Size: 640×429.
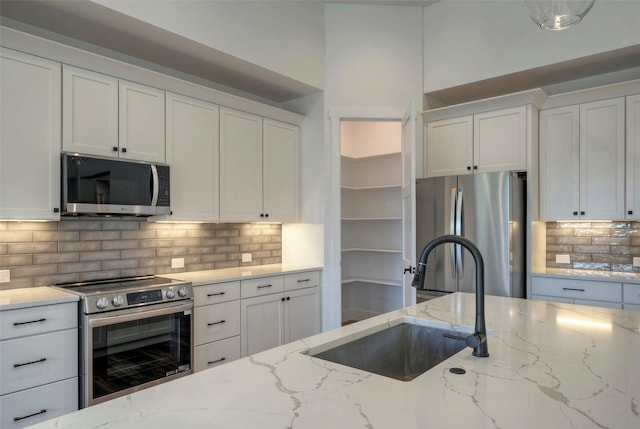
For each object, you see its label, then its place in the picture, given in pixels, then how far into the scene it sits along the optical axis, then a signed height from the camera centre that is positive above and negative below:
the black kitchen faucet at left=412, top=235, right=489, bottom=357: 1.23 -0.22
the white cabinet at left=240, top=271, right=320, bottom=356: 3.23 -0.79
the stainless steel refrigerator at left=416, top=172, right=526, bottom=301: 3.33 -0.09
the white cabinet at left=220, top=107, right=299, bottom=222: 3.46 +0.44
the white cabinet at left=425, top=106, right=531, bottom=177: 3.57 +0.68
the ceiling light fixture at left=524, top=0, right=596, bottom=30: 1.45 +0.73
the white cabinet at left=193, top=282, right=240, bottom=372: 2.89 -0.76
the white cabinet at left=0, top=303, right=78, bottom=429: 2.05 -0.75
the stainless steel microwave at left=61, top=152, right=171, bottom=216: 2.48 +0.20
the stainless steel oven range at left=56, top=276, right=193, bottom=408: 2.29 -0.70
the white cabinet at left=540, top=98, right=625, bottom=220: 3.31 +0.46
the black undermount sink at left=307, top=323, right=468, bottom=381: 1.48 -0.49
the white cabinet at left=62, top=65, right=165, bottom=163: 2.56 +0.66
